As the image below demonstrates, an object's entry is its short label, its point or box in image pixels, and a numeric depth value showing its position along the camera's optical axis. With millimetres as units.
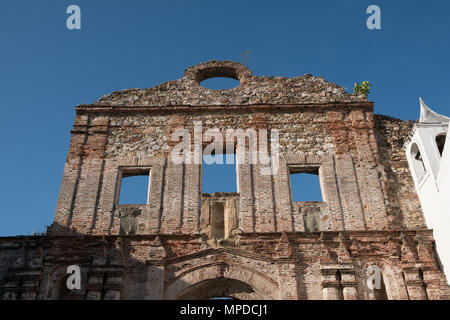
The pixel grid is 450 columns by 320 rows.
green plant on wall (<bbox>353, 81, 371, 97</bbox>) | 18322
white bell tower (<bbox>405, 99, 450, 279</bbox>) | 10000
